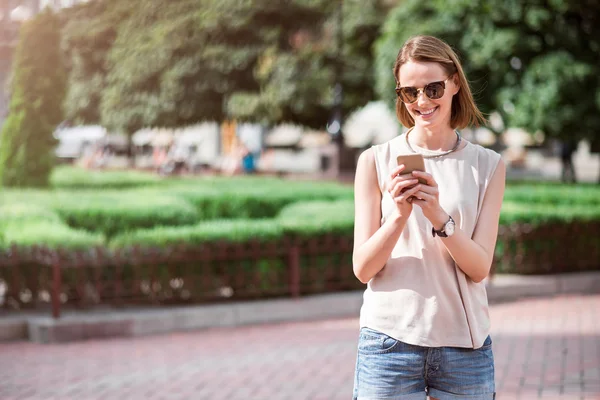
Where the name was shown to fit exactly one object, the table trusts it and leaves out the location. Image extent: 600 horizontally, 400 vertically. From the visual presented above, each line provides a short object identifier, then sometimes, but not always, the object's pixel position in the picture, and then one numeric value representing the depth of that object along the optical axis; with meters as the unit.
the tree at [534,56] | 15.38
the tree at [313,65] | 24.42
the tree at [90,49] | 21.39
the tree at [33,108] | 16.09
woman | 2.36
